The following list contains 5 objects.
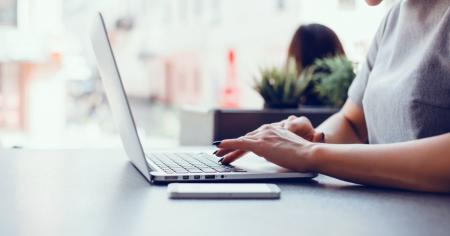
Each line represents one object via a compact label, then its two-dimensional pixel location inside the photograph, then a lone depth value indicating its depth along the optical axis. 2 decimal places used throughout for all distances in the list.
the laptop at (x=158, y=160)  1.17
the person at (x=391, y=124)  1.17
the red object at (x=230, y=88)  3.97
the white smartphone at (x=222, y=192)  1.08
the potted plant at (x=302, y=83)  3.12
